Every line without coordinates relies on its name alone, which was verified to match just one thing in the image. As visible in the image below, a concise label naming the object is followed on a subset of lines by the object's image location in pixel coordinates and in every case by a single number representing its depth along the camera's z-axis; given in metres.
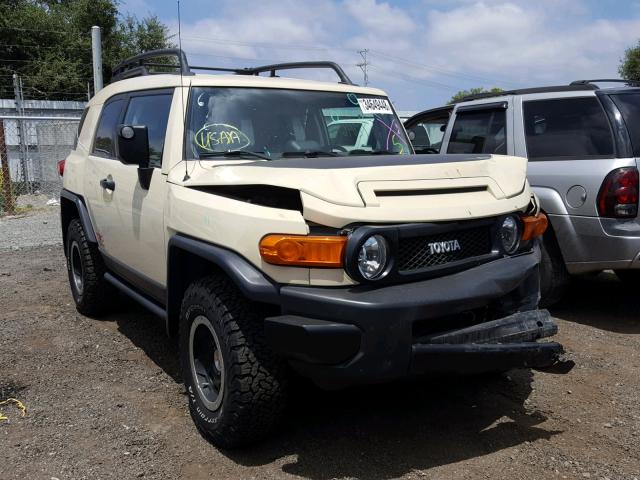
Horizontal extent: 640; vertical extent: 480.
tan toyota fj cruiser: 2.80
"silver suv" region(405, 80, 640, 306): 4.89
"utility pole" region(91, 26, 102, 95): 9.89
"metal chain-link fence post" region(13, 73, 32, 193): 12.98
